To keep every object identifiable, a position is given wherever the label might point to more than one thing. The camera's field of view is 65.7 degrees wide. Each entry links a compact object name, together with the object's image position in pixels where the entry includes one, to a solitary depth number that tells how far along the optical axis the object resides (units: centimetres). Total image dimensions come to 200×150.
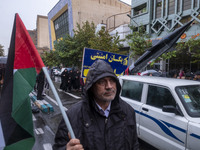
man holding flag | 153
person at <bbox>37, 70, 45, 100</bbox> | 853
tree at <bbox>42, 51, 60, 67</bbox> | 2787
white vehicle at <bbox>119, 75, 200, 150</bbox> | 270
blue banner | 621
